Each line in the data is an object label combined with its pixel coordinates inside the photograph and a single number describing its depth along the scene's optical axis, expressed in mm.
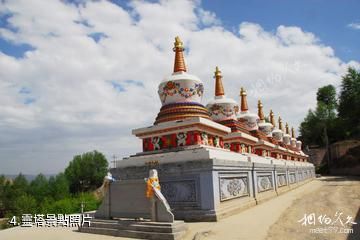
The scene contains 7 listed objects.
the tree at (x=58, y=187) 48128
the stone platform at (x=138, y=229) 9227
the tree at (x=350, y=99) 43469
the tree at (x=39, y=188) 50578
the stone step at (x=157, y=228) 9216
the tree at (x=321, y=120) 66000
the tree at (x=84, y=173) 60281
